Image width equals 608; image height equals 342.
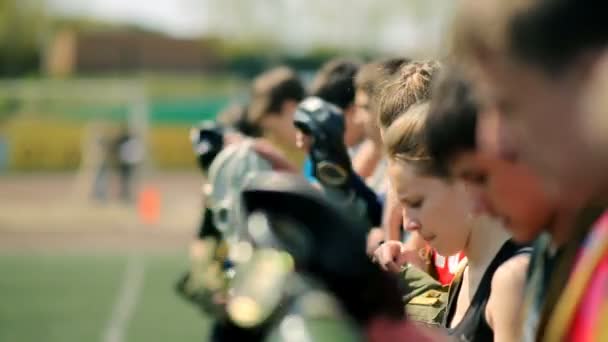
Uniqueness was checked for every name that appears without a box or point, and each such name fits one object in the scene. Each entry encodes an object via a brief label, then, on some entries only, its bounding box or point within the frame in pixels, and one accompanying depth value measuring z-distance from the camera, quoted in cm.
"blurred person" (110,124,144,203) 4037
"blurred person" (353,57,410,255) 554
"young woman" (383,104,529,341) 385
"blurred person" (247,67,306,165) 923
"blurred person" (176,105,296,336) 747
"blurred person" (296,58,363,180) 787
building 8787
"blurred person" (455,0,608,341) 194
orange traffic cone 3493
